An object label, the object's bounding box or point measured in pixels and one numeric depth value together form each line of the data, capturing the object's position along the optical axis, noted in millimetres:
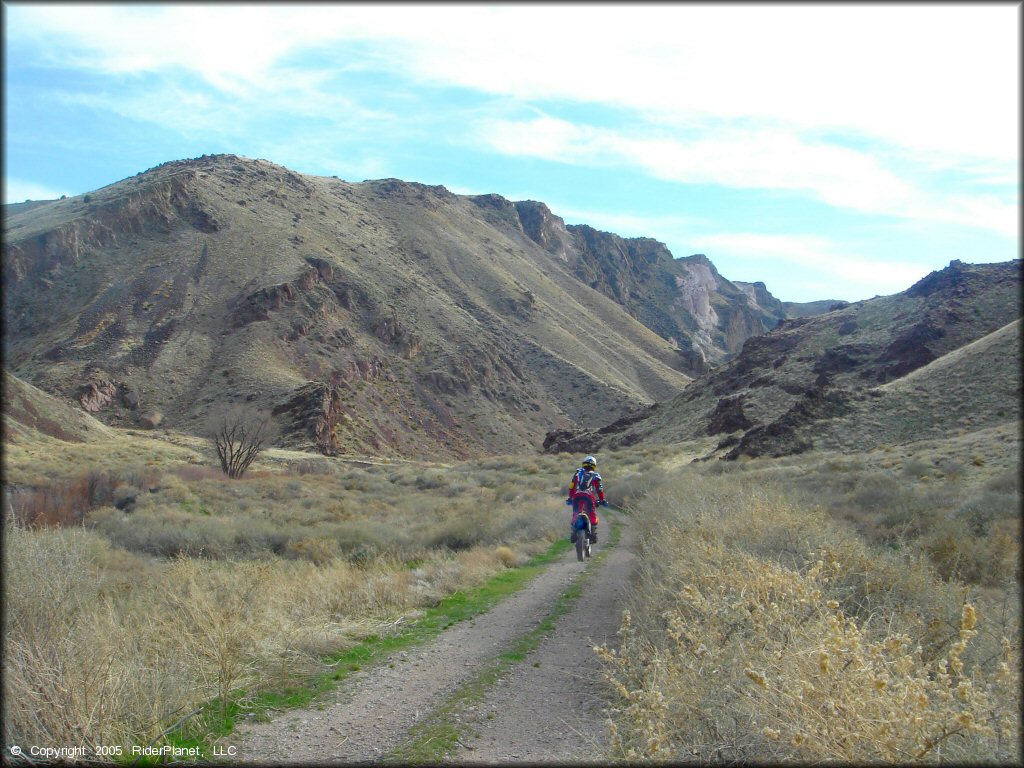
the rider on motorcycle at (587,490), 13633
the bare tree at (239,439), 37938
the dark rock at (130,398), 58500
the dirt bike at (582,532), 13880
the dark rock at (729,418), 47766
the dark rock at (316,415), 55544
